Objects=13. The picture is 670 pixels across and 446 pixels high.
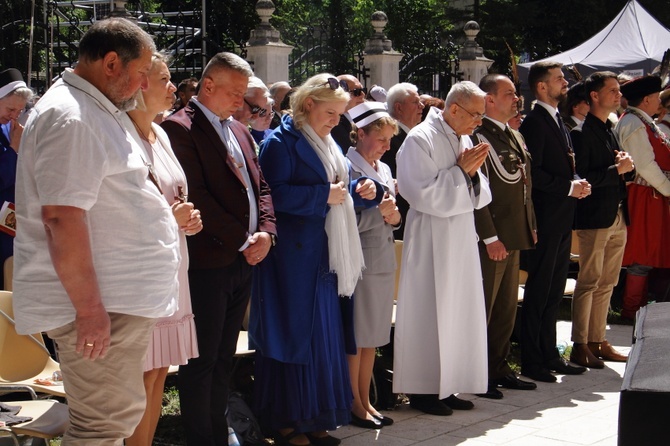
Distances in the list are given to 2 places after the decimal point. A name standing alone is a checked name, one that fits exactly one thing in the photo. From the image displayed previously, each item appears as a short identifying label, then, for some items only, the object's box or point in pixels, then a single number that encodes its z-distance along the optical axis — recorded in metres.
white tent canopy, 15.45
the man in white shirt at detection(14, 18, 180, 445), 3.32
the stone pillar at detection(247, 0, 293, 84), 14.88
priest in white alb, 6.23
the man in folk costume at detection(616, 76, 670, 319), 8.84
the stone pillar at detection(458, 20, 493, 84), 19.17
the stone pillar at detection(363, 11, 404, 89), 17.19
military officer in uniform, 6.77
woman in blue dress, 5.34
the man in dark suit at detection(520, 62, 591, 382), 7.27
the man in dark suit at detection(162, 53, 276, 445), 4.72
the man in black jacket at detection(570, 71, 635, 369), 7.70
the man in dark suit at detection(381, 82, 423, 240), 7.44
